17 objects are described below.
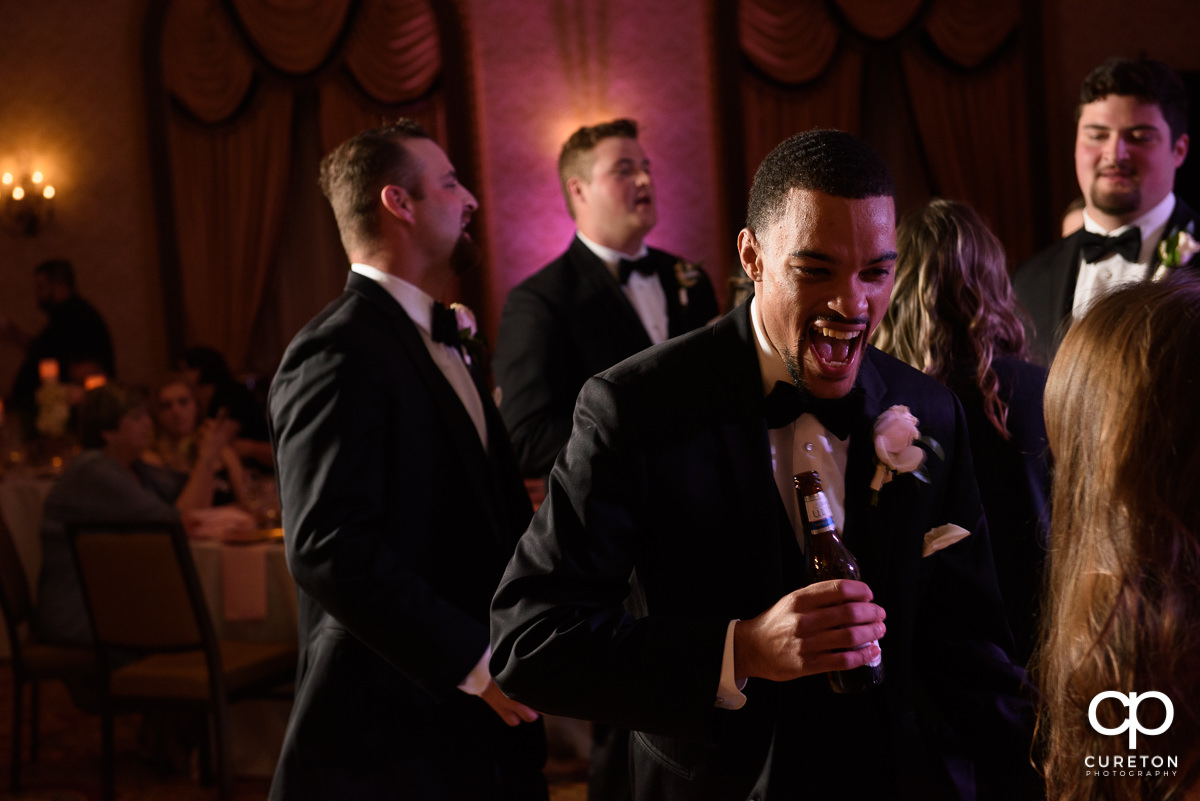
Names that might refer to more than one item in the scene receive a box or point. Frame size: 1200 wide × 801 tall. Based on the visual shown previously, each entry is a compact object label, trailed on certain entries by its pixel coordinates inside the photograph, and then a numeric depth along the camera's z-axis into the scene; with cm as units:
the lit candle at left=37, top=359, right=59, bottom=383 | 620
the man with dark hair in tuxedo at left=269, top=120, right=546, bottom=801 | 197
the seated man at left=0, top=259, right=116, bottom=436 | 733
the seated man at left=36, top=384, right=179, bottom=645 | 410
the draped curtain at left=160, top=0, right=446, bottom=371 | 752
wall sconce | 775
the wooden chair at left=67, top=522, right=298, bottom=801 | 352
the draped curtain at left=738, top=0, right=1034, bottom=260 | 720
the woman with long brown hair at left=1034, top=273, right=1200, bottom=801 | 113
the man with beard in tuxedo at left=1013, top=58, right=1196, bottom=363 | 300
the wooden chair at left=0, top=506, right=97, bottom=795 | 406
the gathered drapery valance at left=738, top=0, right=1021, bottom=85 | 719
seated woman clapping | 440
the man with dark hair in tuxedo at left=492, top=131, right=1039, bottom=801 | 134
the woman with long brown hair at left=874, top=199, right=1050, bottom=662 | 206
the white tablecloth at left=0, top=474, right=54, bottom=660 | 534
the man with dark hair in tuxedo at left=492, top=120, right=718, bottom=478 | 319
